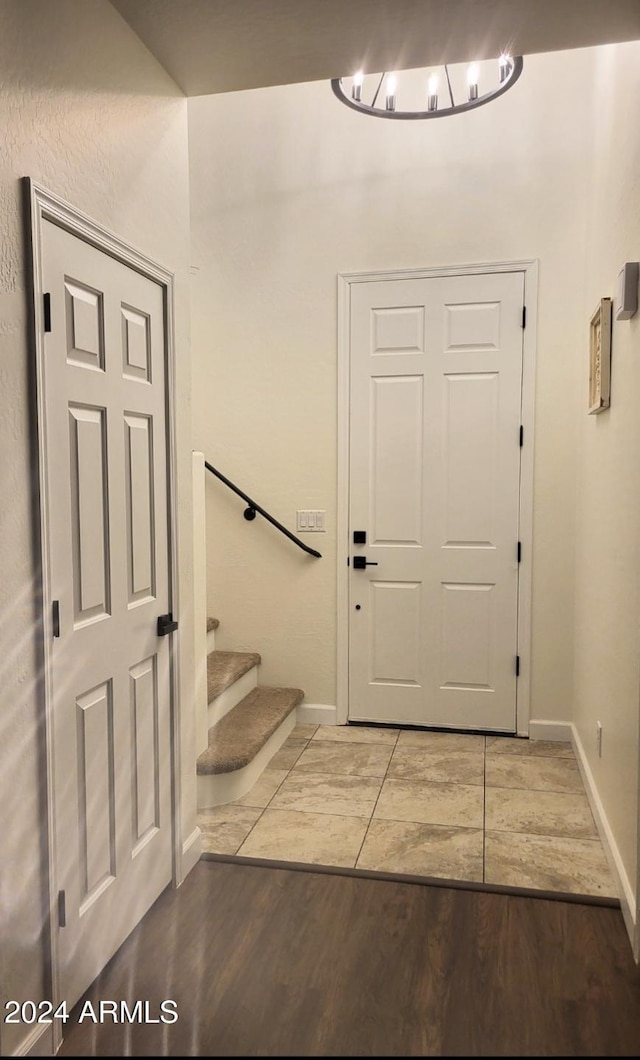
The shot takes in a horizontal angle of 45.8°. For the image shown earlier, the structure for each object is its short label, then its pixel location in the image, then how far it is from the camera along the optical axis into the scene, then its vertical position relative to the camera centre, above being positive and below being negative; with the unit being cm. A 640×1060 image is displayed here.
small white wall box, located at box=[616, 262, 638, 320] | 226 +59
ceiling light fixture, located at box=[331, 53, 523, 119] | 321 +181
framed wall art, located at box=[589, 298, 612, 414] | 280 +48
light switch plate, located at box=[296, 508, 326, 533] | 401 -19
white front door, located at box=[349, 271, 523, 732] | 377 -7
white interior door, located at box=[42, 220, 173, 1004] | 181 -30
